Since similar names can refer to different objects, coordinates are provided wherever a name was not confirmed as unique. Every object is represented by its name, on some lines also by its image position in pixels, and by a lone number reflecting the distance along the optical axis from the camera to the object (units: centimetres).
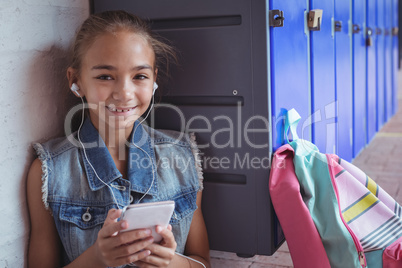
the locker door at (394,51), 541
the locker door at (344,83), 258
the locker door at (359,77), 313
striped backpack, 154
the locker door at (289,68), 166
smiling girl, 144
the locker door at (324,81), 210
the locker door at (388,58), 478
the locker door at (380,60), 422
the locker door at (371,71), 364
